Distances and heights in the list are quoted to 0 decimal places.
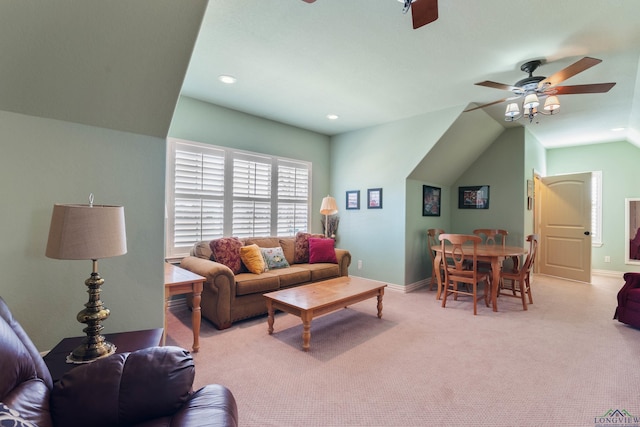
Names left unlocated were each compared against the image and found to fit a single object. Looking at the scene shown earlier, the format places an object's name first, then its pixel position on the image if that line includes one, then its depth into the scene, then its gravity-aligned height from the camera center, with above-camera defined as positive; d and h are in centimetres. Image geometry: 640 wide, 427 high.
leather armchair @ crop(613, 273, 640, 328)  304 -89
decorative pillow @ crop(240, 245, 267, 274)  351 -55
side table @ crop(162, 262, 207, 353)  236 -62
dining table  362 -51
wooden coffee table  255 -80
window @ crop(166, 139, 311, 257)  361 +28
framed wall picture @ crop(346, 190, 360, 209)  505 +29
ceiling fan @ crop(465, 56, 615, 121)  255 +124
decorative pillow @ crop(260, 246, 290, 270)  380 -58
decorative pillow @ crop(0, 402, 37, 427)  70 -52
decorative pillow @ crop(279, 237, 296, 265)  423 -51
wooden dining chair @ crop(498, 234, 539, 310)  375 -77
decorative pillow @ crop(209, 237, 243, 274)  342 -47
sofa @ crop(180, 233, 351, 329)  299 -69
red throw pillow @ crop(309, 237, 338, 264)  425 -53
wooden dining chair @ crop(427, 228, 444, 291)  476 -43
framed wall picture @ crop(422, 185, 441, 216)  491 +28
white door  518 -16
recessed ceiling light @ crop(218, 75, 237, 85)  310 +147
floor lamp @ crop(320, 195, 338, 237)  471 +15
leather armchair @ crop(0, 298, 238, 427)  101 -67
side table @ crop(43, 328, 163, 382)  135 -72
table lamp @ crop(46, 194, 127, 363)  134 -15
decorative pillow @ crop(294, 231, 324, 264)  430 -52
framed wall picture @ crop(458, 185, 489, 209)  523 +37
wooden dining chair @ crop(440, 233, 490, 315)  357 -70
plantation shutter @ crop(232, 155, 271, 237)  416 +27
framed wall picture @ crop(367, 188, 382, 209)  477 +30
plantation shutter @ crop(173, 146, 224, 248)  362 +23
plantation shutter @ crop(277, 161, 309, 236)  473 +28
